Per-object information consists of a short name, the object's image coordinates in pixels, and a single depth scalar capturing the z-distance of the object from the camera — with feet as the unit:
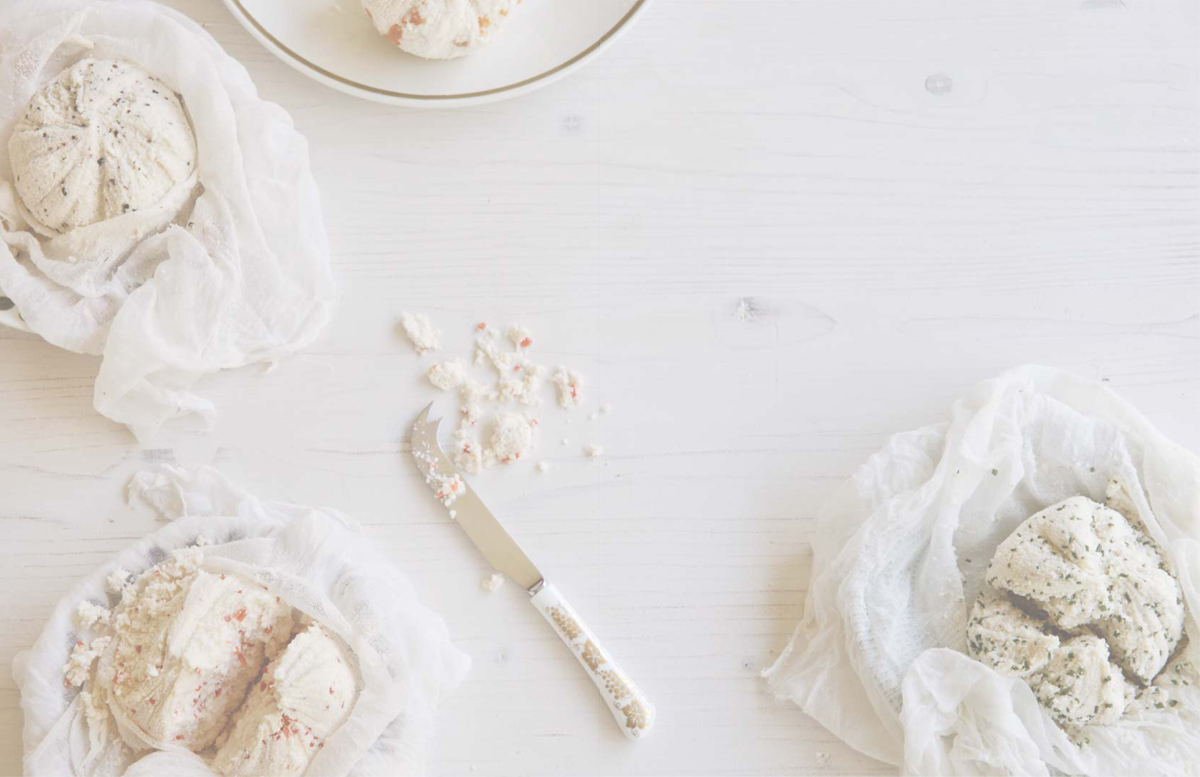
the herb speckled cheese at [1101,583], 3.20
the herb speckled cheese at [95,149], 3.31
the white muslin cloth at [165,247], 3.38
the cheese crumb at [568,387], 3.73
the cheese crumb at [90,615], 3.18
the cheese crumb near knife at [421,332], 3.71
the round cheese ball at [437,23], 3.49
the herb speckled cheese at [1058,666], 3.20
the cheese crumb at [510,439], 3.66
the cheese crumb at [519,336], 3.74
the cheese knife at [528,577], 3.51
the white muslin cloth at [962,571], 3.26
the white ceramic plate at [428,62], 3.67
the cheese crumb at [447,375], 3.70
